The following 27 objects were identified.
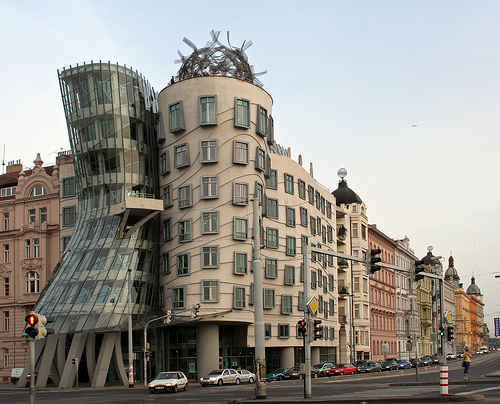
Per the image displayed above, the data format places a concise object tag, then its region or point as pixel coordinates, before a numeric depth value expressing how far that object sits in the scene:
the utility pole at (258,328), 28.89
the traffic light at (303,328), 27.89
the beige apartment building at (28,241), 71.25
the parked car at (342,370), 65.31
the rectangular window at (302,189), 73.01
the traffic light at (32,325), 18.30
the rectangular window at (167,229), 62.14
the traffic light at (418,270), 27.47
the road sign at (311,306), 28.22
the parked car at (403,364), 79.78
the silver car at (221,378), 49.84
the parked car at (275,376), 57.41
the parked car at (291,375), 58.12
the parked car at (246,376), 52.51
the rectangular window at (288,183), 70.31
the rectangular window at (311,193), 76.12
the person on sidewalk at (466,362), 38.44
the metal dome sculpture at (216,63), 62.94
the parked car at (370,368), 70.50
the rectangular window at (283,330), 65.38
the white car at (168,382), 41.66
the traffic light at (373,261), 25.01
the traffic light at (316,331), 27.44
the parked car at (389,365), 76.25
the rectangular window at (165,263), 61.97
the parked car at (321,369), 63.28
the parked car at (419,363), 83.86
